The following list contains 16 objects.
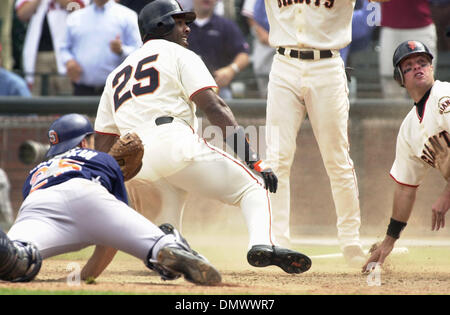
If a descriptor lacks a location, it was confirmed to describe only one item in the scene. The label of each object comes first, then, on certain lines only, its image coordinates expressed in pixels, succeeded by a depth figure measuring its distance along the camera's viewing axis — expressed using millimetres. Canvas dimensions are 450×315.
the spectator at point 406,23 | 17844
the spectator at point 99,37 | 18219
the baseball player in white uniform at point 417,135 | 10992
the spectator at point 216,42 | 18687
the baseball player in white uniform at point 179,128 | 10273
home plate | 13847
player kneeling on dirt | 8734
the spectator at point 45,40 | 20203
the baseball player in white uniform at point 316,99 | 12234
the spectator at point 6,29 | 20875
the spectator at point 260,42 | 19281
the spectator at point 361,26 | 17781
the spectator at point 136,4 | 19562
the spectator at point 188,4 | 19266
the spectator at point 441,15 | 19531
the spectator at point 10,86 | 19641
